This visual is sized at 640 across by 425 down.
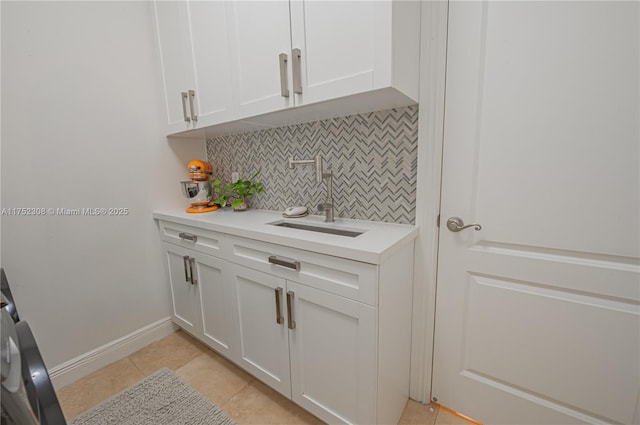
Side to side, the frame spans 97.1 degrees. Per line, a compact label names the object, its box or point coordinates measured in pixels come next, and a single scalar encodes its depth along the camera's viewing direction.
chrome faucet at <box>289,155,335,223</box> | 1.39
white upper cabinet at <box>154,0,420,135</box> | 0.97
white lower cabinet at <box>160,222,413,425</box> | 1.00
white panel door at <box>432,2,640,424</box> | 0.89
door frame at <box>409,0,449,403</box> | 1.11
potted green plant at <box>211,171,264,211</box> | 1.81
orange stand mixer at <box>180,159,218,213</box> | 1.90
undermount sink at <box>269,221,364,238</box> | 1.31
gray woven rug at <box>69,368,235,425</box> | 1.31
